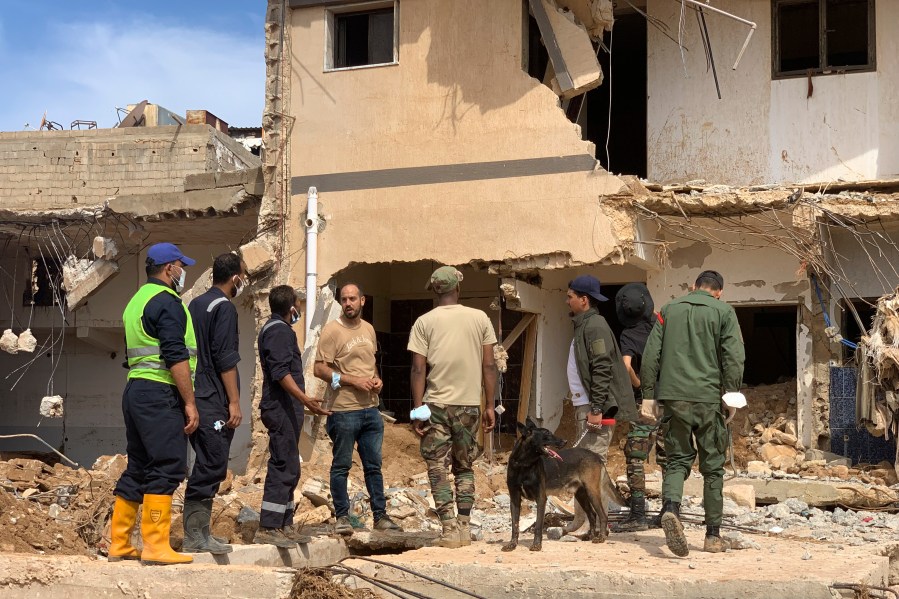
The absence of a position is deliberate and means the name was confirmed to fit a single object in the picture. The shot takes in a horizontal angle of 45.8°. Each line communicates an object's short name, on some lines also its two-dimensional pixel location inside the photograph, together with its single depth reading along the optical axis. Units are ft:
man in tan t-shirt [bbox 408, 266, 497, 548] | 24.32
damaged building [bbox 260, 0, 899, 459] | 42.11
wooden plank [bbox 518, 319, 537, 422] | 46.96
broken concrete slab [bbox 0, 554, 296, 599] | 19.99
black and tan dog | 23.47
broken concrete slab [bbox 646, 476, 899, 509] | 34.19
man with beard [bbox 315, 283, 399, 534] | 25.59
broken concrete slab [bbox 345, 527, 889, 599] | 18.72
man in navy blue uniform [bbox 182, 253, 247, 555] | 21.84
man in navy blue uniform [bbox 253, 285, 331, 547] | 23.41
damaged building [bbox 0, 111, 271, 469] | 51.39
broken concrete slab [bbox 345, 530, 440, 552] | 24.82
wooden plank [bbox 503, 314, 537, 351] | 46.70
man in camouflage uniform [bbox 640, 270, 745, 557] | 22.74
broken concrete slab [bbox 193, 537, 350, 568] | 22.02
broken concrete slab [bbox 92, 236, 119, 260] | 51.93
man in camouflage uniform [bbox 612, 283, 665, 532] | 26.63
